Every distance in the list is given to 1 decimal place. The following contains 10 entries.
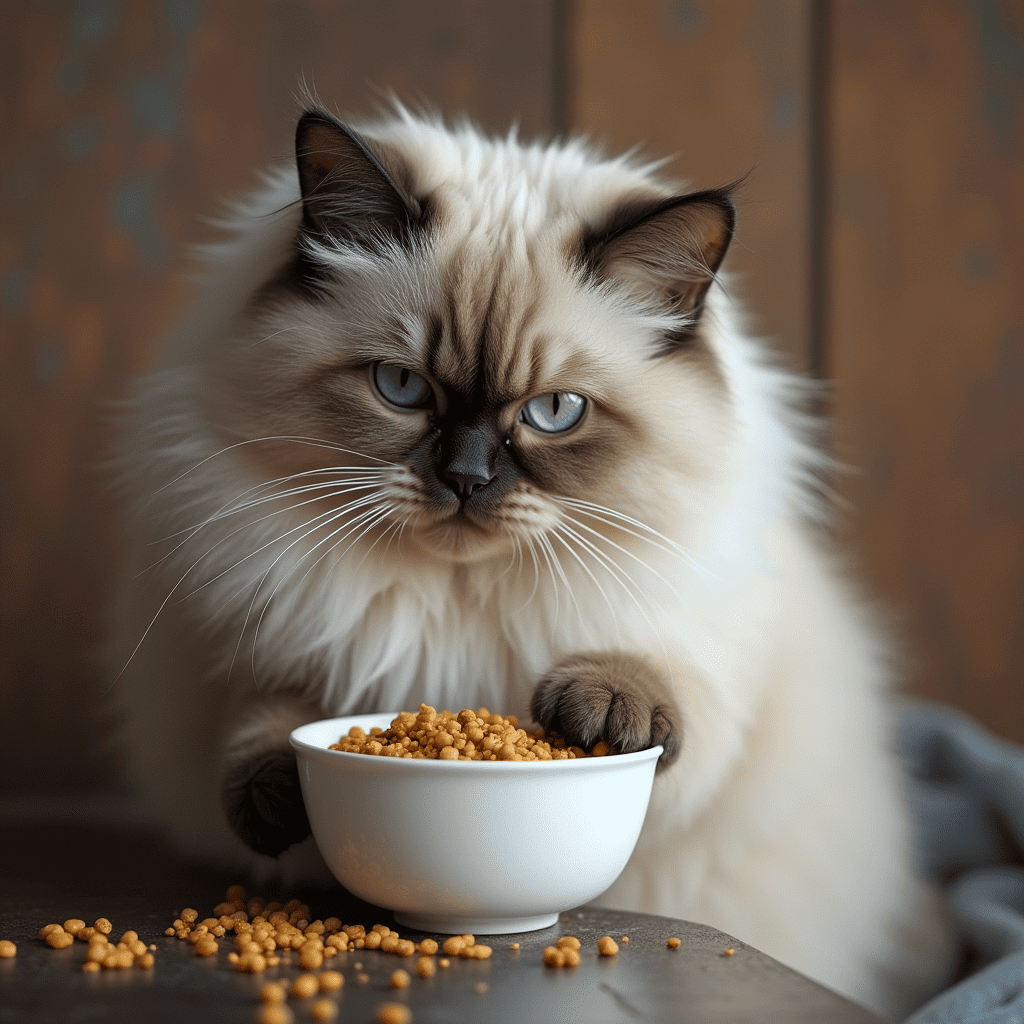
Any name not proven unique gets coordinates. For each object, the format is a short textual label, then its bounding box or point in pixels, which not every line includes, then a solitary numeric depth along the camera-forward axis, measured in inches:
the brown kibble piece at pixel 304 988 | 24.4
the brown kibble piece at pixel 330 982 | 24.5
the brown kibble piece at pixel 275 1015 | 23.5
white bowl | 25.4
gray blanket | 32.2
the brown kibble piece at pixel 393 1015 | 23.6
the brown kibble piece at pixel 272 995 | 24.2
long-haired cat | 27.6
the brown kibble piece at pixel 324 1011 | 23.9
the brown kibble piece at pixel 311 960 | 25.1
